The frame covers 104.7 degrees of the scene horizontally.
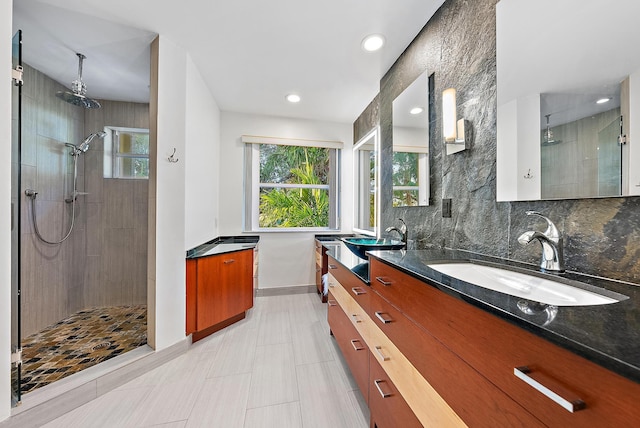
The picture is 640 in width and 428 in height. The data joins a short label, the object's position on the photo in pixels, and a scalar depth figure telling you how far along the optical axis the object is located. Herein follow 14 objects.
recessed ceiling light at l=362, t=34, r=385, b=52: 1.92
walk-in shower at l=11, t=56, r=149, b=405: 1.93
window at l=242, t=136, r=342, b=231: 3.52
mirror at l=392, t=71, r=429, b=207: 1.84
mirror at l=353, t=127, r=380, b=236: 3.26
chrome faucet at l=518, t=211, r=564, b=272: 0.94
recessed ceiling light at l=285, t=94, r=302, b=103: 2.91
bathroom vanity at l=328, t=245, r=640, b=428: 0.40
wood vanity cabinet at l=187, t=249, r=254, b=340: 2.14
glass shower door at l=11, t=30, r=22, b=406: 1.34
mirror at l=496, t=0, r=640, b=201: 0.80
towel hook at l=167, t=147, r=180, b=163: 1.97
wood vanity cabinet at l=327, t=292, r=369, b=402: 1.39
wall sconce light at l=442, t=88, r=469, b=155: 1.45
